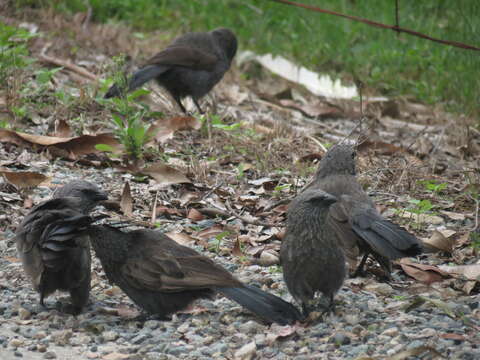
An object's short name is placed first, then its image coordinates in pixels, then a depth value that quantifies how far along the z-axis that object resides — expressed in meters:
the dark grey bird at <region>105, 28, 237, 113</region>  16.70
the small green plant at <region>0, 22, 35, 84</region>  14.63
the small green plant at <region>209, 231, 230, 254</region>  10.16
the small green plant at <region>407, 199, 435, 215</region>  11.05
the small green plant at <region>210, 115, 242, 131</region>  13.91
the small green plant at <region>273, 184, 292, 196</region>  12.09
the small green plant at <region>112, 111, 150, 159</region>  12.60
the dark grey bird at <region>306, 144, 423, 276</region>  8.98
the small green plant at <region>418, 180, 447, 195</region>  11.84
